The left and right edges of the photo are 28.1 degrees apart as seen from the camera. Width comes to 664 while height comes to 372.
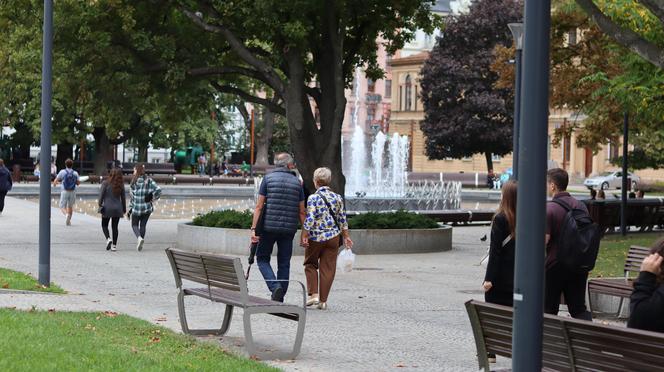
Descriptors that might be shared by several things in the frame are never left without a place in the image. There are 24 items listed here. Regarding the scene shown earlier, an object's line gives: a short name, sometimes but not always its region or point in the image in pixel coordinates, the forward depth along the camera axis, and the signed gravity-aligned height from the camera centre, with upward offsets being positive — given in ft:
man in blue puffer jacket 48.47 -2.17
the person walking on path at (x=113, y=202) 80.84 -2.95
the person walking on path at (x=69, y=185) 109.09 -2.58
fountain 125.18 -3.73
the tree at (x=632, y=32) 48.67 +5.14
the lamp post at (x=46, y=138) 54.60 +0.63
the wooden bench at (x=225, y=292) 36.58 -4.11
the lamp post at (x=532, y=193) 20.56 -0.49
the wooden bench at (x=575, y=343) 21.53 -3.23
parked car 253.24 -3.53
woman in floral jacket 49.24 -2.83
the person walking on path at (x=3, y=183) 116.67 -2.69
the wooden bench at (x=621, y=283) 43.37 -4.10
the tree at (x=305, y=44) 86.94 +7.67
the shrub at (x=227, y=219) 80.84 -3.91
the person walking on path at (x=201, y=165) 285.02 -1.96
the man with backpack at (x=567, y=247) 35.60 -2.28
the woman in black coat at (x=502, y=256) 34.86 -2.52
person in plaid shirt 80.94 -2.73
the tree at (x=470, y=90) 261.03 +14.10
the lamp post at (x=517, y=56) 65.46 +5.68
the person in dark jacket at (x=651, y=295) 24.45 -2.44
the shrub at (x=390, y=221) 83.15 -3.94
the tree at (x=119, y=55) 89.81 +6.97
